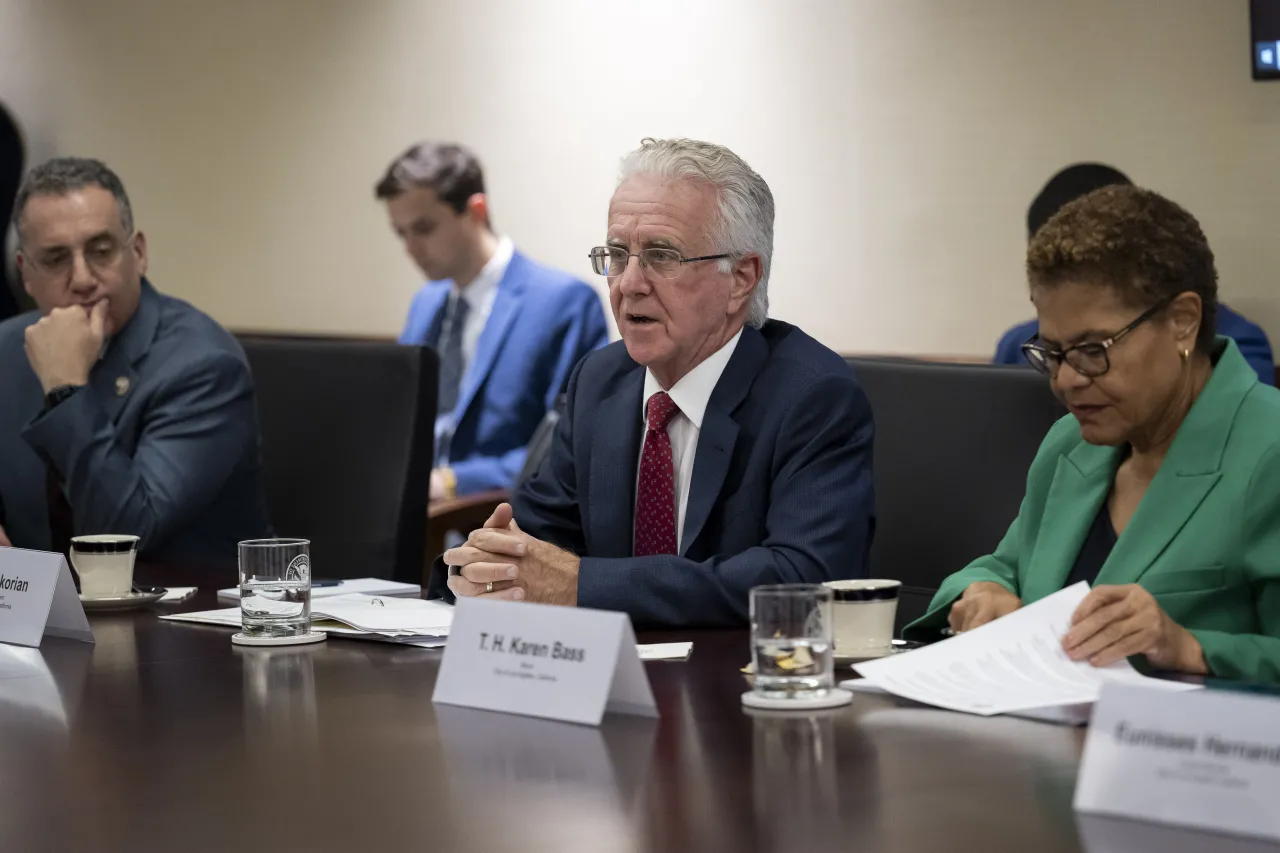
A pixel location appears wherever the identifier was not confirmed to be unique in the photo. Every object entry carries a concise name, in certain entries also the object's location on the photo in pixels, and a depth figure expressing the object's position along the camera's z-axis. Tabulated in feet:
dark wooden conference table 11.62
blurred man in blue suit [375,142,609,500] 25.50
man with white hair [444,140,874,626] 14.45
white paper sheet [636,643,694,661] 13.56
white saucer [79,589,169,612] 14.85
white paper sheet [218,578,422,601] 15.06
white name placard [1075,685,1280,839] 11.45
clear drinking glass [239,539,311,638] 13.97
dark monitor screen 19.57
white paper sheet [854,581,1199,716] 12.68
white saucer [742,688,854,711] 12.73
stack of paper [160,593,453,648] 13.99
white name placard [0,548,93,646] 14.11
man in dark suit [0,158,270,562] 16.64
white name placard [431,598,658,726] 12.61
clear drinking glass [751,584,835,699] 12.66
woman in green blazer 13.63
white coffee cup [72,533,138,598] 14.93
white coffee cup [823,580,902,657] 13.38
